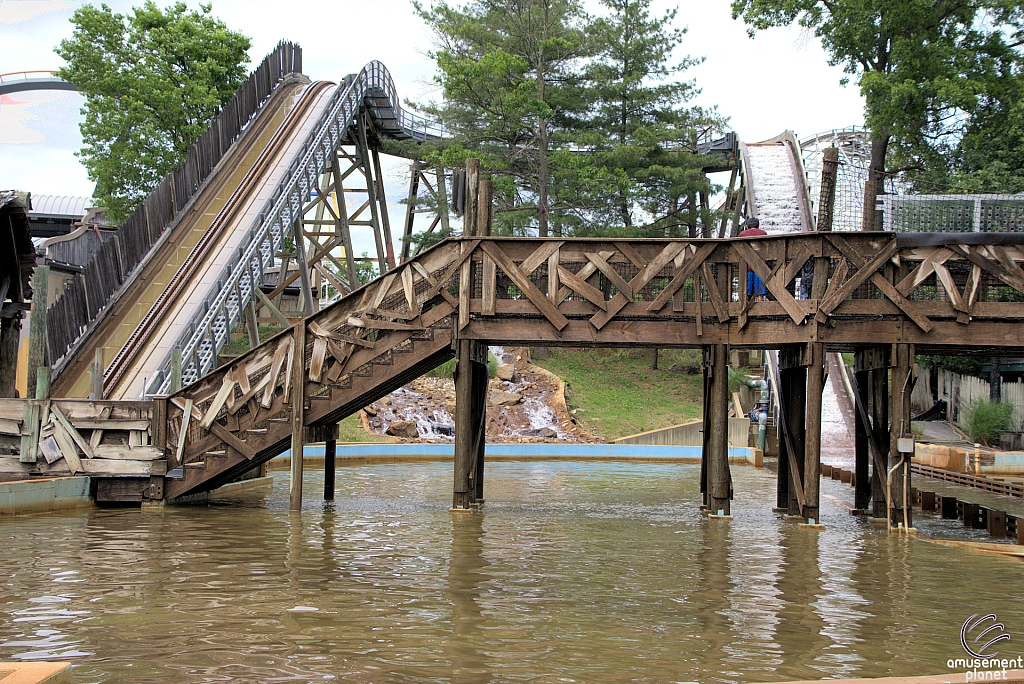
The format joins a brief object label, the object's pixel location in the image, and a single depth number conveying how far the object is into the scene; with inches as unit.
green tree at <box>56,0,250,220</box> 1624.0
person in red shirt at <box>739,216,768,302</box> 695.1
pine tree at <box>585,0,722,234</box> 1686.8
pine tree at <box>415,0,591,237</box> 1574.8
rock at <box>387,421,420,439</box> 1290.6
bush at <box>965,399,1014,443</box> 1129.4
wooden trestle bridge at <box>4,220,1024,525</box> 638.5
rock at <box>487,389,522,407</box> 1418.6
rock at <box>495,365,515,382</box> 1505.9
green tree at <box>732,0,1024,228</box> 1346.0
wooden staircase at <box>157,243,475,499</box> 690.2
